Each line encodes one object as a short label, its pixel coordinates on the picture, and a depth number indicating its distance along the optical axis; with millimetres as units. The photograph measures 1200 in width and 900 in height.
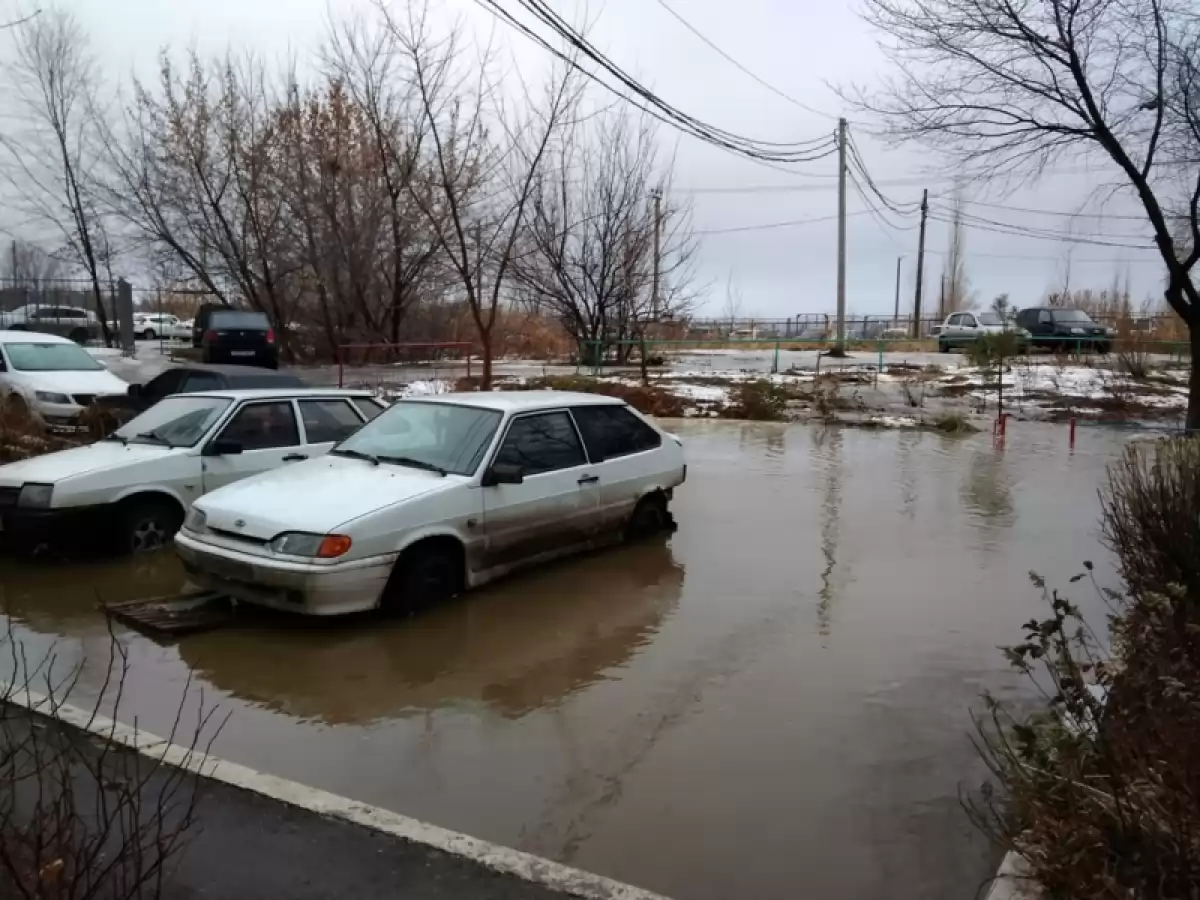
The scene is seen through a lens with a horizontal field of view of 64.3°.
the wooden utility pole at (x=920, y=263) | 49125
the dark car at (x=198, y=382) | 10469
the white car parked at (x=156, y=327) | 38100
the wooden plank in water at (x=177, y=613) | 5910
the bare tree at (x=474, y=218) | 15734
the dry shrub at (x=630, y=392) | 17903
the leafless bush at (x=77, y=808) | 2359
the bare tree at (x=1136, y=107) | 11922
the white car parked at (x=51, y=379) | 11633
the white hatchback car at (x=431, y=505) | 5645
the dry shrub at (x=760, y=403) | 17438
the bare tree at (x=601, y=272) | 25828
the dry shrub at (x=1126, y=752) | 2570
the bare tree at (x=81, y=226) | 28781
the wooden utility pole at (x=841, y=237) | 31138
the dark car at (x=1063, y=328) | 28656
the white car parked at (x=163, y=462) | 6965
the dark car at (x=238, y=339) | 22688
